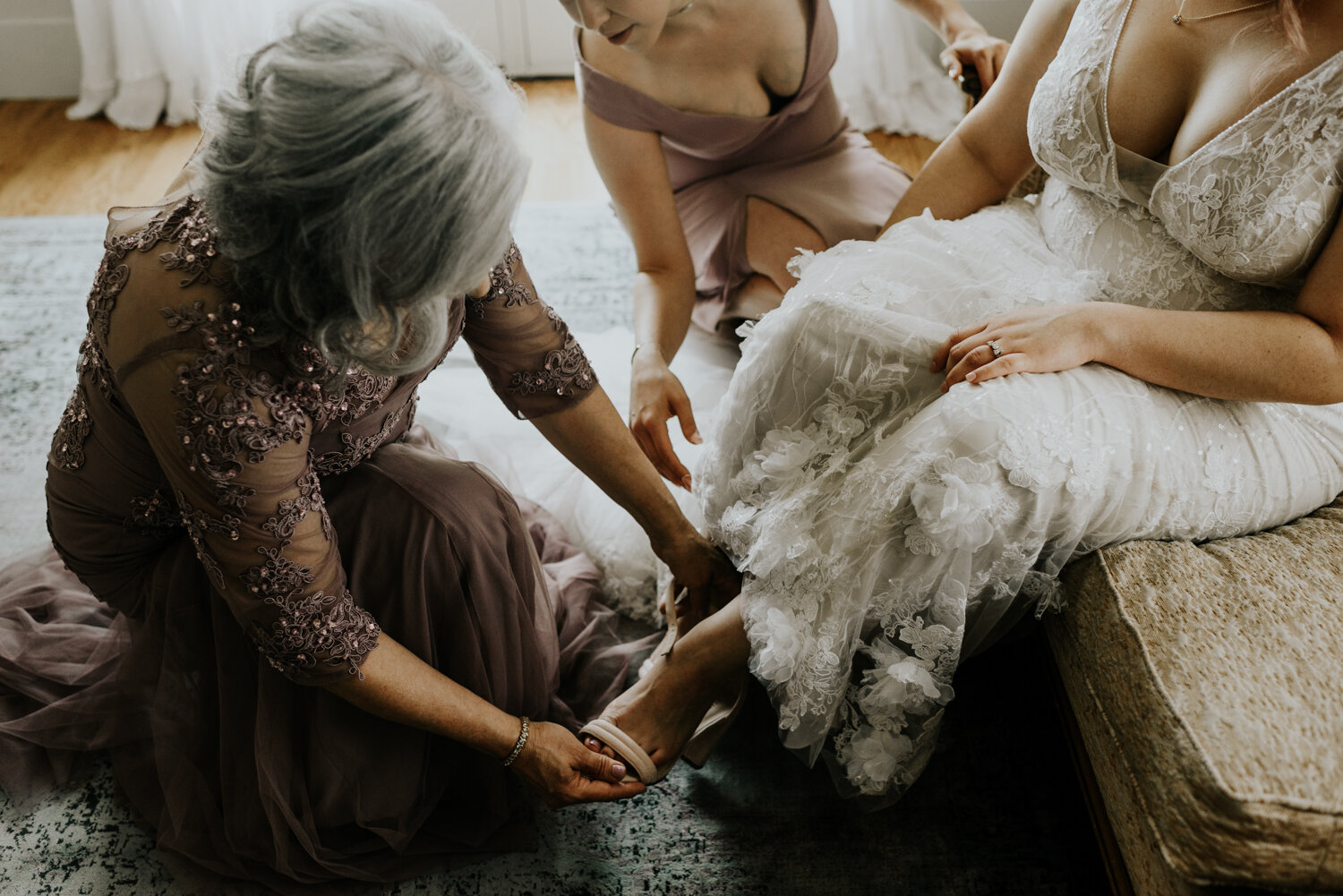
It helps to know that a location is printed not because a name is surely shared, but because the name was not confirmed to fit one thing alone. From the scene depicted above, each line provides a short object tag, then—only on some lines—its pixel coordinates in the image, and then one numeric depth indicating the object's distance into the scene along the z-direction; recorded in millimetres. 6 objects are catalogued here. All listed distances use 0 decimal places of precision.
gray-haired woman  853
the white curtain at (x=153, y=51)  3158
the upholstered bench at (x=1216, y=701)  899
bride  1124
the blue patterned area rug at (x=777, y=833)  1305
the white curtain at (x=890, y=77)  3119
